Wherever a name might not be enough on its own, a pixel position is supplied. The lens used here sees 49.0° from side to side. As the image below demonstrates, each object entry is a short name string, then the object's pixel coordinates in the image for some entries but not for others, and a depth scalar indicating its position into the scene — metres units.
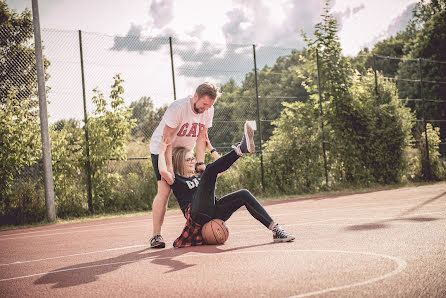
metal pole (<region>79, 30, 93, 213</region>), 11.02
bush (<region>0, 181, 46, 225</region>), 10.15
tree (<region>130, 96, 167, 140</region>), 11.99
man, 5.21
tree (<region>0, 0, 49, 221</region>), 9.93
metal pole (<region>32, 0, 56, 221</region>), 10.04
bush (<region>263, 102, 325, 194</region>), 14.06
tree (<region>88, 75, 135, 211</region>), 11.04
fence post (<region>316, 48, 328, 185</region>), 14.95
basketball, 5.29
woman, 5.13
